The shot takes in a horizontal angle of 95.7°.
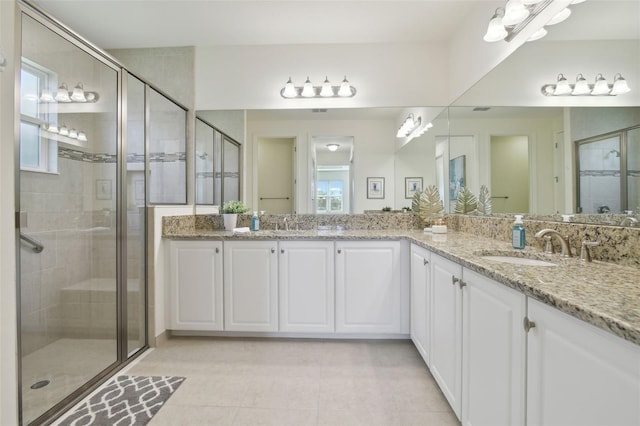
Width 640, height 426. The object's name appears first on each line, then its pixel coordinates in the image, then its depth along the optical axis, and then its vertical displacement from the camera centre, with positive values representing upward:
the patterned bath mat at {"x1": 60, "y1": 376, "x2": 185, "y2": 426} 1.48 -1.05
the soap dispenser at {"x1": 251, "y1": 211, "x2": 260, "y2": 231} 2.65 -0.09
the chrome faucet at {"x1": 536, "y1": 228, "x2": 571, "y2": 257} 1.33 -0.14
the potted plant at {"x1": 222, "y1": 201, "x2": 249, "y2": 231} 2.64 +0.00
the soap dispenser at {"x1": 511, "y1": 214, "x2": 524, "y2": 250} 1.57 -0.13
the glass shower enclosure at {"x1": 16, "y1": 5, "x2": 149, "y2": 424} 1.69 +0.00
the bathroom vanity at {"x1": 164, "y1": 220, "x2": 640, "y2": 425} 0.67 -0.42
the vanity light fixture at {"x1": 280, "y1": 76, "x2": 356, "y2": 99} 2.66 +1.13
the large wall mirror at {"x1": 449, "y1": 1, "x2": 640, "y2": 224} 1.12 +0.43
